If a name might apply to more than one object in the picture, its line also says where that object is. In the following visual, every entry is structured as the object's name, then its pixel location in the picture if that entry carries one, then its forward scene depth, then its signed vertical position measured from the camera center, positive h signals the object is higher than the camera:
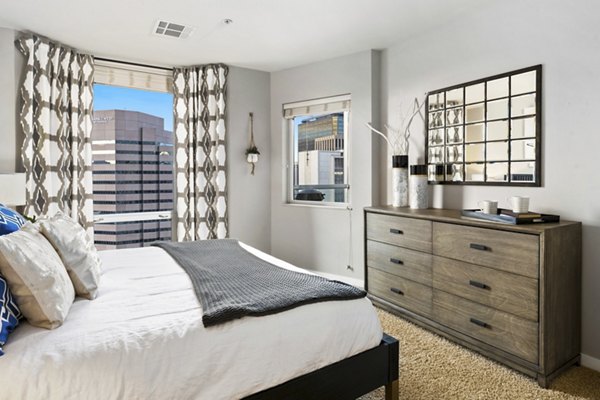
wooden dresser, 2.14 -0.63
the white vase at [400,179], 3.36 +0.07
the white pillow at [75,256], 1.76 -0.33
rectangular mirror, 2.59 +0.42
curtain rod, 4.00 +1.36
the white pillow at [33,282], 1.39 -0.35
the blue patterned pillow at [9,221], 1.71 -0.15
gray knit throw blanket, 1.55 -0.48
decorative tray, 2.26 -0.19
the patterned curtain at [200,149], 4.31 +0.44
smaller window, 4.16 +0.42
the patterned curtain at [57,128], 3.40 +0.57
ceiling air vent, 3.19 +1.37
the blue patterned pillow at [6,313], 1.27 -0.44
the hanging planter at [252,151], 4.45 +0.43
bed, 1.23 -0.60
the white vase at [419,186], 3.21 +0.01
